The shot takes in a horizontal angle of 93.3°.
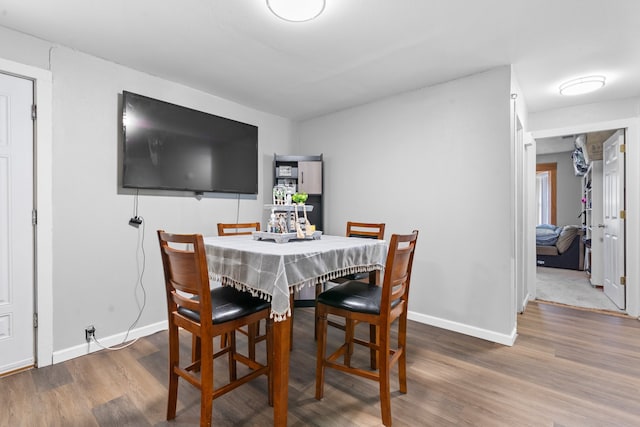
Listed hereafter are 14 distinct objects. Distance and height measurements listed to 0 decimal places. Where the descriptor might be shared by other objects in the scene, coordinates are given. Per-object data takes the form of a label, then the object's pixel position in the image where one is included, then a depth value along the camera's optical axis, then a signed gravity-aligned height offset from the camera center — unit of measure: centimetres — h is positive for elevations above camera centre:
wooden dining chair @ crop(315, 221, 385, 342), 227 -47
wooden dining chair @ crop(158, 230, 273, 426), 141 -51
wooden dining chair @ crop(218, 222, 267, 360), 196 -77
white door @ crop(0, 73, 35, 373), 207 -8
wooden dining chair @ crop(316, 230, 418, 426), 157 -54
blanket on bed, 594 -44
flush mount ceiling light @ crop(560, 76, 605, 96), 288 +126
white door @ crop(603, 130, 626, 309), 340 -7
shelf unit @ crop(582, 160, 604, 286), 431 -18
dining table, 143 -29
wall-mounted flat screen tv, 258 +63
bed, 573 -68
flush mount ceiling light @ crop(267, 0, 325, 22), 173 +121
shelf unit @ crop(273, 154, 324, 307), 381 +51
